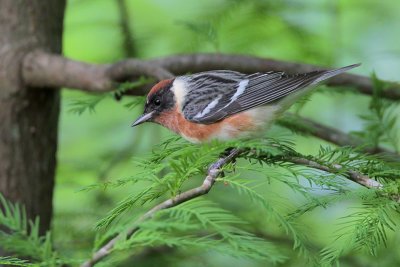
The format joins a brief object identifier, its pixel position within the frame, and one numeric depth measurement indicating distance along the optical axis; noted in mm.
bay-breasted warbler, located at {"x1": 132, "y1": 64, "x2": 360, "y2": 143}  6684
